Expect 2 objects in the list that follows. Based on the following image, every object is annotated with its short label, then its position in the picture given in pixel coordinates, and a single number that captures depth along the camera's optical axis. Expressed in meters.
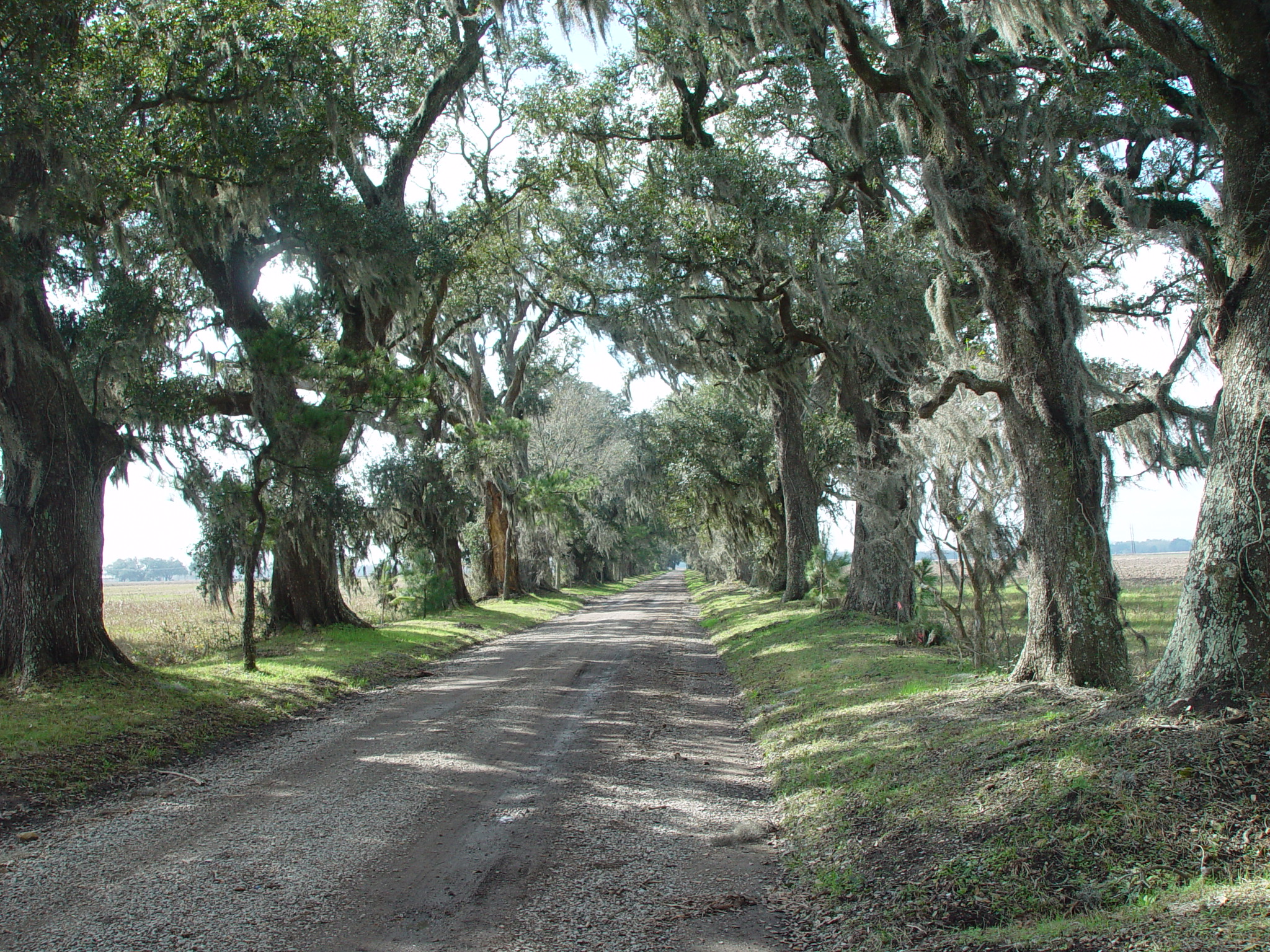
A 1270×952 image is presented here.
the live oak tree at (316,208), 11.03
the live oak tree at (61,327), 8.52
